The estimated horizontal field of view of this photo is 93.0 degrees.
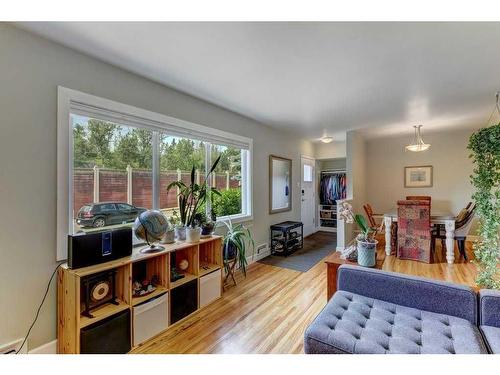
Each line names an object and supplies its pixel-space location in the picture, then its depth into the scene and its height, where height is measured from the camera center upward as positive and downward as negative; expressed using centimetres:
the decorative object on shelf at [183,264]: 252 -82
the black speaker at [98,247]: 171 -46
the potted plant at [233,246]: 302 -76
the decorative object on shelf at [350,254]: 223 -64
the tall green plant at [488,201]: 209 -11
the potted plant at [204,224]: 266 -41
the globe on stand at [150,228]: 211 -36
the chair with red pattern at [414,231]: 356 -65
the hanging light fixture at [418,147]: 428 +75
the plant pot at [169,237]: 240 -50
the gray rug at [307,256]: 383 -123
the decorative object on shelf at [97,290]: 176 -79
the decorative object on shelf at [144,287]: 204 -89
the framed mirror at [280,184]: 446 +8
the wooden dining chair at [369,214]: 442 -49
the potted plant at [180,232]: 253 -47
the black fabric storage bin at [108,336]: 166 -109
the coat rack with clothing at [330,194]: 634 -16
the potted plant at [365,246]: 205 -50
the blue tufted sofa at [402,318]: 125 -81
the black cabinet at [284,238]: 434 -94
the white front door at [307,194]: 574 -14
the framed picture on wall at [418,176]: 530 +28
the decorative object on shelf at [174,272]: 234 -85
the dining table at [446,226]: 356 -59
